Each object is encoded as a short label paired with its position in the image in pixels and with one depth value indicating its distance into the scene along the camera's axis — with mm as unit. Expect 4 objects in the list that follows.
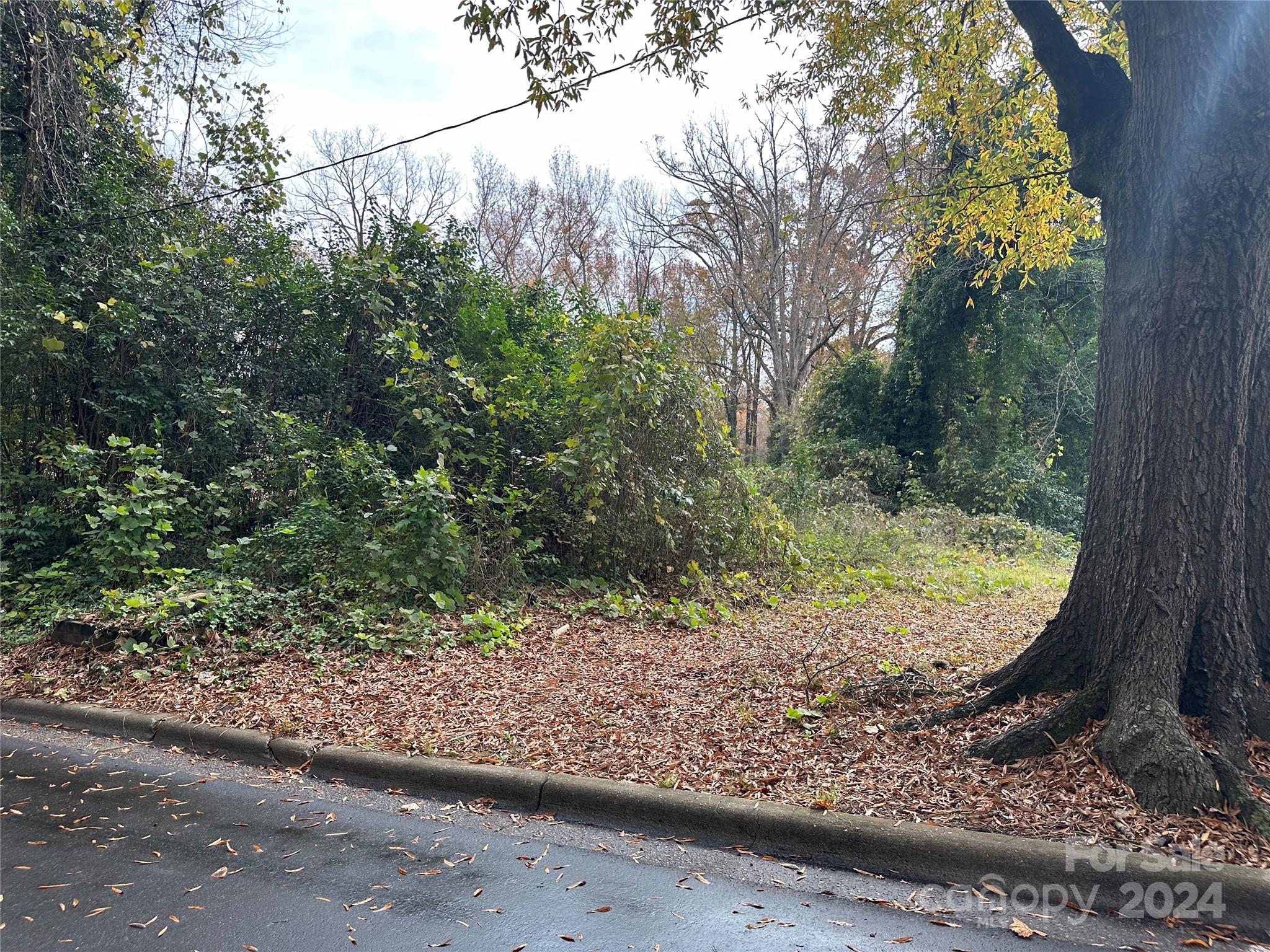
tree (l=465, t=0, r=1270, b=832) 3293
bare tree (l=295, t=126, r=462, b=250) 27406
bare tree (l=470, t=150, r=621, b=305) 31219
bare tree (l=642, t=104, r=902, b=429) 24312
